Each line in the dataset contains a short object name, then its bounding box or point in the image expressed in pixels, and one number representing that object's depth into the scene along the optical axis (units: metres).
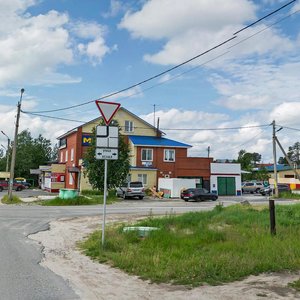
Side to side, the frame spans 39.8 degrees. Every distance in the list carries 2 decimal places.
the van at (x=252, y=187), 66.62
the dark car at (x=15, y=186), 60.93
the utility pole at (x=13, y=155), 33.36
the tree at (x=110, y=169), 41.48
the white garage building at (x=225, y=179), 52.09
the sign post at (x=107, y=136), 11.02
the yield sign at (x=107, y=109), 11.11
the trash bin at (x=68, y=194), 32.79
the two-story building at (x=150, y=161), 50.53
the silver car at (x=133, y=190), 42.12
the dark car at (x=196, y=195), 41.69
